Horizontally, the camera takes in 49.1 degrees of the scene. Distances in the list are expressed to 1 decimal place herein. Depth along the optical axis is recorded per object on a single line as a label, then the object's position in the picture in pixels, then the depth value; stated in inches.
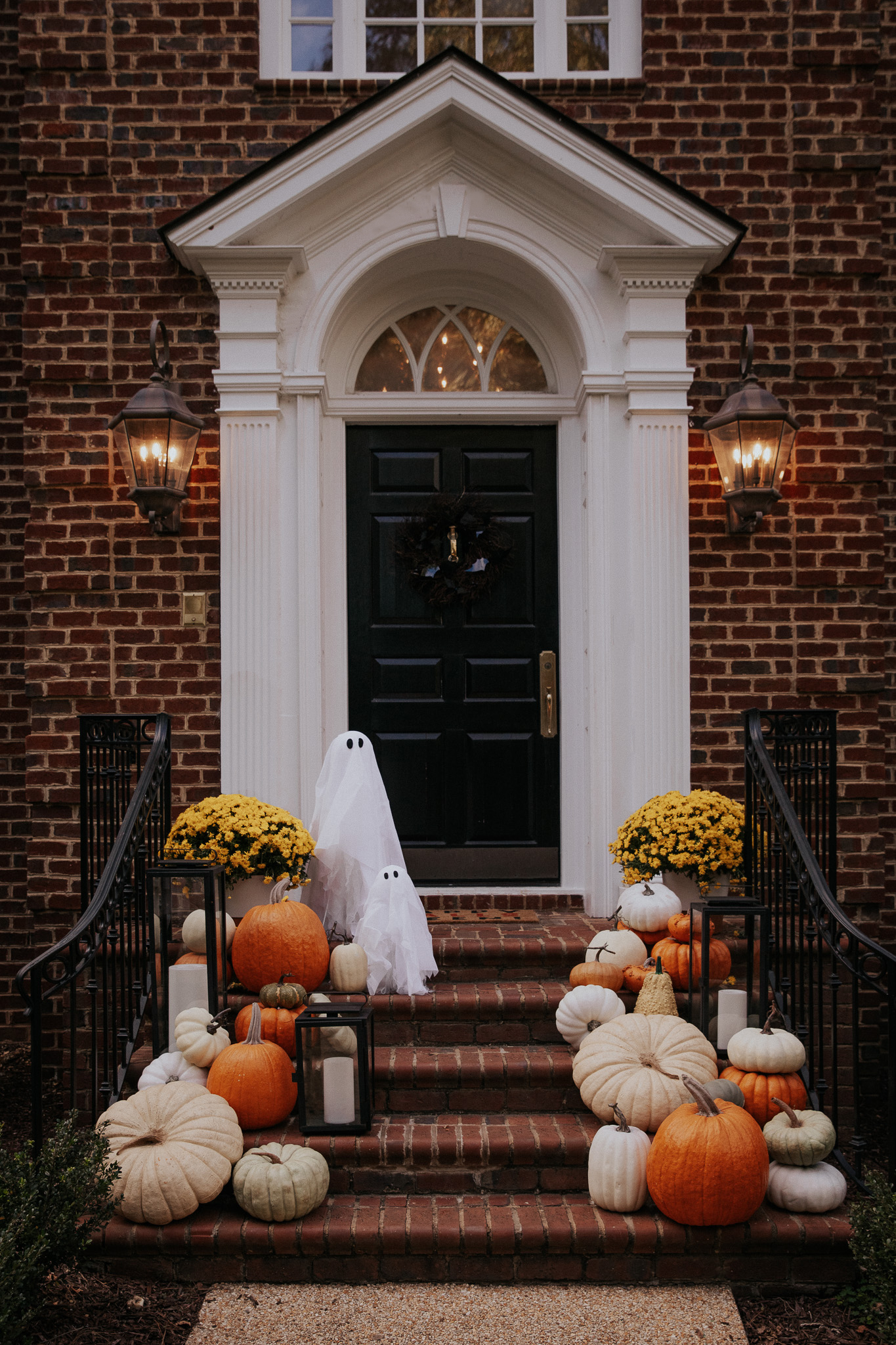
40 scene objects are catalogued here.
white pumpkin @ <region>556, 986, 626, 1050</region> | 143.9
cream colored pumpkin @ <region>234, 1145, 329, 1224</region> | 118.6
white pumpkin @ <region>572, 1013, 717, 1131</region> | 127.9
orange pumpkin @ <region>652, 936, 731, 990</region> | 150.1
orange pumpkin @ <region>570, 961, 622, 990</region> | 152.2
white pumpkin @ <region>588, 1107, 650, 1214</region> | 120.7
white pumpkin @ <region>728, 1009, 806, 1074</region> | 131.3
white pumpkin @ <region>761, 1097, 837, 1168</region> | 122.6
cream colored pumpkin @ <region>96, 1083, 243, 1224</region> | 117.6
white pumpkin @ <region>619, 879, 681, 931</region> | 159.9
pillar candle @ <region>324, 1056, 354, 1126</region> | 131.6
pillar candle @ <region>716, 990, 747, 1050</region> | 144.8
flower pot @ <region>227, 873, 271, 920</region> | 165.6
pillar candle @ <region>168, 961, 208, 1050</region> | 146.3
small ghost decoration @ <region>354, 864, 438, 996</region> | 154.6
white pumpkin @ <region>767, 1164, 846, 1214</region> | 121.8
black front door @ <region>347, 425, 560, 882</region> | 203.6
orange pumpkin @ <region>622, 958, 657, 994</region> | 152.9
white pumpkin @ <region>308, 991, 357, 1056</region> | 130.6
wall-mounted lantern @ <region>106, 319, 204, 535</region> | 173.6
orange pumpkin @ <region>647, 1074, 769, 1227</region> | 115.2
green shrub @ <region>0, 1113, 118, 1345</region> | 99.3
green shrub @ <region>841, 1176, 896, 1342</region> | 104.7
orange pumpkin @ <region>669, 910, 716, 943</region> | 154.9
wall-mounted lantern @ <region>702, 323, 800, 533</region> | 175.9
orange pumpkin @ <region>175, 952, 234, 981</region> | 149.2
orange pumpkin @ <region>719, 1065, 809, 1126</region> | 130.3
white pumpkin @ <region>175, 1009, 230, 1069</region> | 138.2
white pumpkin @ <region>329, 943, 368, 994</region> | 151.5
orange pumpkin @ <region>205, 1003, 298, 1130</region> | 131.6
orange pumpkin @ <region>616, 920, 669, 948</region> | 161.5
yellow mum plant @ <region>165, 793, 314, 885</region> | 159.3
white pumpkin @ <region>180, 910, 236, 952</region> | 151.1
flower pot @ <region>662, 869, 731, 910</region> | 167.8
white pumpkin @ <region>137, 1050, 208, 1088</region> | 136.5
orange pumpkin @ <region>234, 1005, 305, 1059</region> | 140.9
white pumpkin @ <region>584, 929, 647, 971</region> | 156.7
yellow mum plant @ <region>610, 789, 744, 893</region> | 162.9
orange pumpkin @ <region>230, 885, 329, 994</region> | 150.8
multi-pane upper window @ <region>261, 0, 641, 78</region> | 199.2
